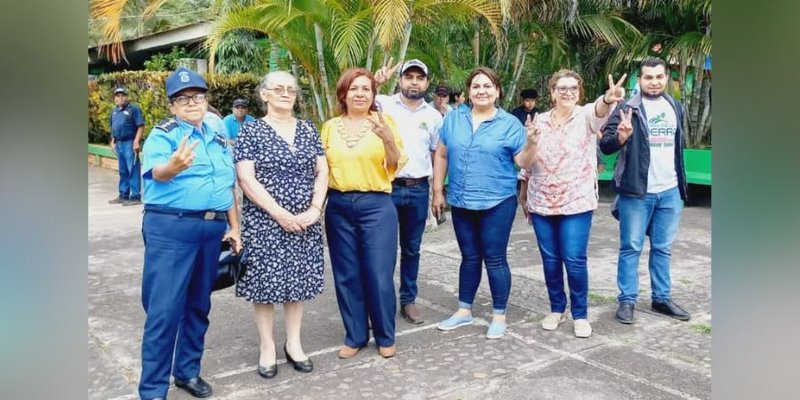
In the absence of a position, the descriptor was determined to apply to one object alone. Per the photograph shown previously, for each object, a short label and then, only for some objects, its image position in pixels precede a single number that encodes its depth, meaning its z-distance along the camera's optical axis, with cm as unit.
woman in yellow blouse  396
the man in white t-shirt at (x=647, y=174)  462
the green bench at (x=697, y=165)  1004
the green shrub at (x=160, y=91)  1391
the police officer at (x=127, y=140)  1097
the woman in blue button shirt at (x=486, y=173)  433
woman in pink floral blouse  438
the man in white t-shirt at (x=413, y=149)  464
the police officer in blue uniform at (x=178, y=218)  324
